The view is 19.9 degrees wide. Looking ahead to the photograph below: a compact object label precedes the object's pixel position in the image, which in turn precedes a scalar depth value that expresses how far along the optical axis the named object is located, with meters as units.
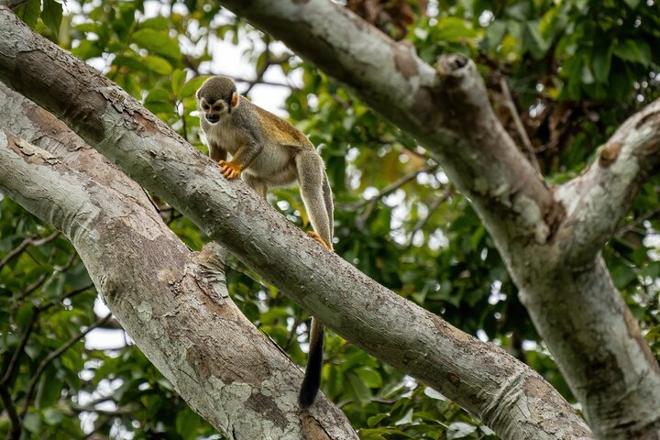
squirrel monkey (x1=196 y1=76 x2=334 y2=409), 10.13
